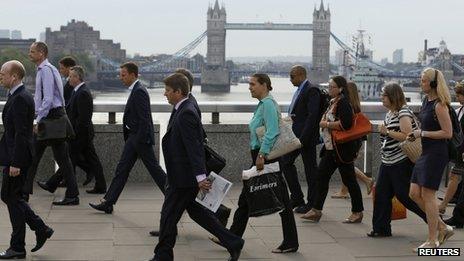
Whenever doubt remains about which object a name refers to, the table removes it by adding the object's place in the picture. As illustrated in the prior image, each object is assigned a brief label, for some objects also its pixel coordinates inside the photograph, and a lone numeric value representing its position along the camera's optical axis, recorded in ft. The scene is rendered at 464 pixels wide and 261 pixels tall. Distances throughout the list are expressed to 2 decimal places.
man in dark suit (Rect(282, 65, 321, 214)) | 26.22
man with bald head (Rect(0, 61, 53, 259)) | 19.67
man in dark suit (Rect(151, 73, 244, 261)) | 18.76
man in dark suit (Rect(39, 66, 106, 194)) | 29.78
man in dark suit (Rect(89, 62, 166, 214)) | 25.77
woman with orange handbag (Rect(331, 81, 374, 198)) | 25.12
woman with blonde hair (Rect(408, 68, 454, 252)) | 20.90
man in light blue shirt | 26.73
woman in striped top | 22.29
